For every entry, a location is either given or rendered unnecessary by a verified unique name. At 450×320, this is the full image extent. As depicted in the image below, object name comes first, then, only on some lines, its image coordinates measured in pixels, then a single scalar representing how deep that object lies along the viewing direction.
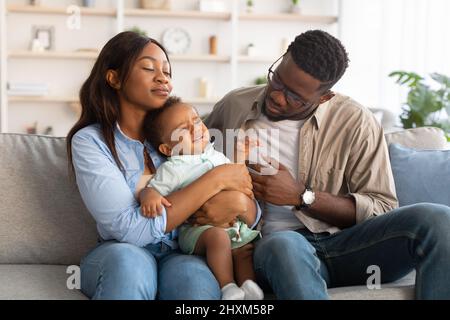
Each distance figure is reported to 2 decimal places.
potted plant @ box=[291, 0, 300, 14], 6.07
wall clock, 6.04
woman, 1.68
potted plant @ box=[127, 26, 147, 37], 5.84
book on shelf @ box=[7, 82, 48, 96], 5.68
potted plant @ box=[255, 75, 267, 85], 6.07
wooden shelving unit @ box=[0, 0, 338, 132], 5.66
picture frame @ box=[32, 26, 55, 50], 5.92
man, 1.79
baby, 1.79
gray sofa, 2.08
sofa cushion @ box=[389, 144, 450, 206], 2.23
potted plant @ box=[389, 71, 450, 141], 4.06
